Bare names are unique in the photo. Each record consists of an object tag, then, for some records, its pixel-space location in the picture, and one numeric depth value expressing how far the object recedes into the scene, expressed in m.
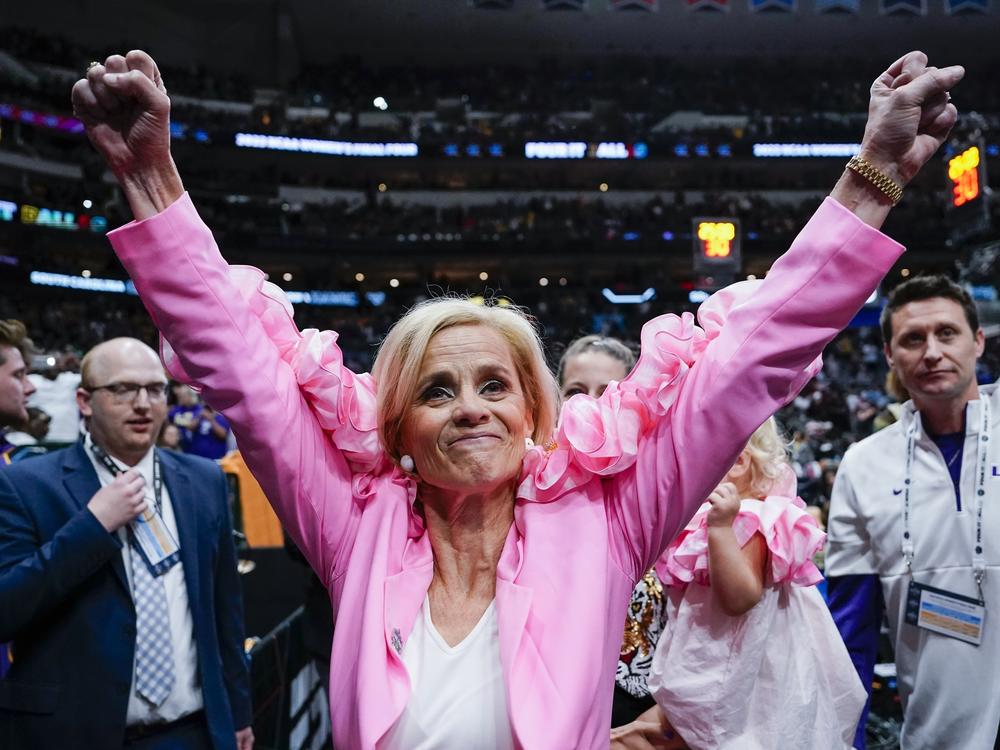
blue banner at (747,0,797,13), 15.10
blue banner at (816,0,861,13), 14.66
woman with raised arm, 1.23
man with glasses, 2.34
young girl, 1.82
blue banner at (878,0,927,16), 15.12
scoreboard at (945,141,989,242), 8.42
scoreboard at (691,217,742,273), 7.28
